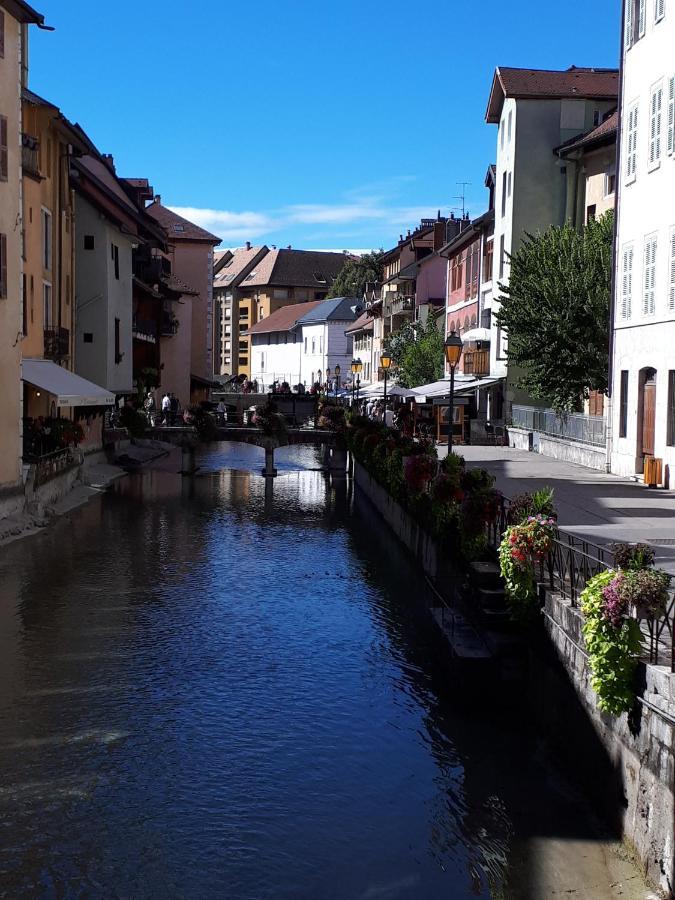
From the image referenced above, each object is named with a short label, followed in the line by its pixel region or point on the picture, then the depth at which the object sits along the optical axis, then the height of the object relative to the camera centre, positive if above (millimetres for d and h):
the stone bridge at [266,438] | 48906 -807
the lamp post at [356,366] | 65012 +3179
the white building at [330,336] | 121125 +9176
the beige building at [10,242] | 26906 +4183
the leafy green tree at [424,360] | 64438 +3563
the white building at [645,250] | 28281 +4665
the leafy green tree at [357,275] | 131100 +17074
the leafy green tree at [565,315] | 38531 +3739
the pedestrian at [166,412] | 56188 +347
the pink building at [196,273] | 87875 +11516
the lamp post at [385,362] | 43981 +2341
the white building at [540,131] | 48281 +12479
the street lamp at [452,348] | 25578 +1687
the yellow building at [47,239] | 34125 +5755
